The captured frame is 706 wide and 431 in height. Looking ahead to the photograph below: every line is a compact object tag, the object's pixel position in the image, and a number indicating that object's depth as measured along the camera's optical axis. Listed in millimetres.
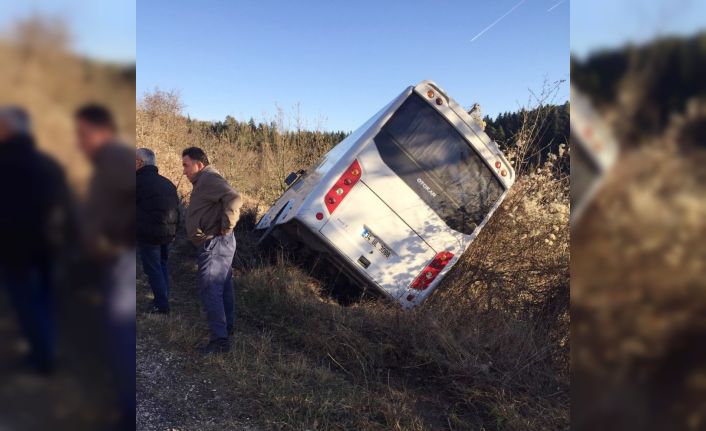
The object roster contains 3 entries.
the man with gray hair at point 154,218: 4949
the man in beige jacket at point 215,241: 4262
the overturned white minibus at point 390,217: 5457
